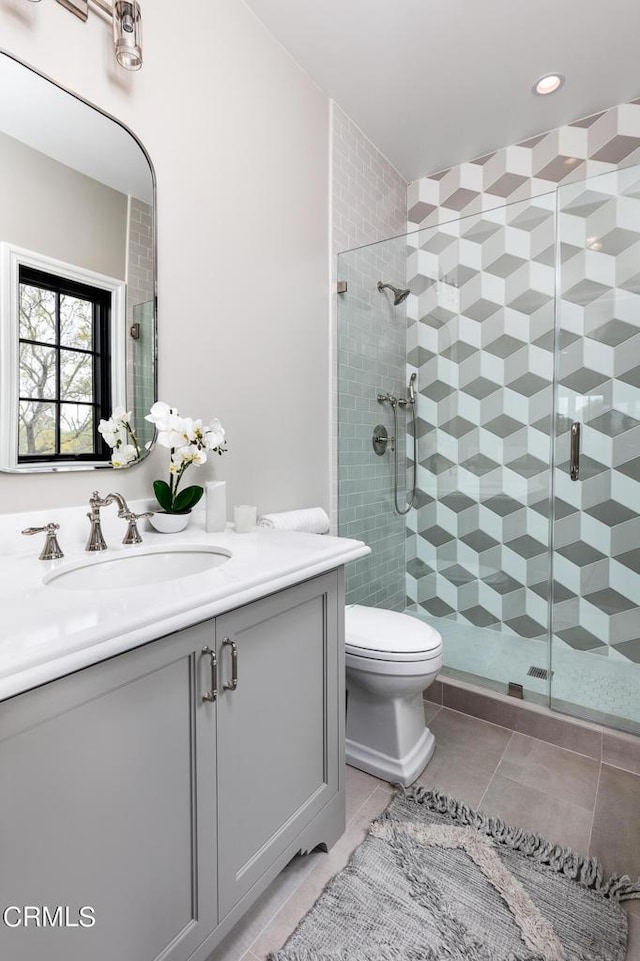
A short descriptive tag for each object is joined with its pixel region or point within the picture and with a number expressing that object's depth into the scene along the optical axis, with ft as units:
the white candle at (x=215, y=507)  4.65
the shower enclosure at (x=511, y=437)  7.02
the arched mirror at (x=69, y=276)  3.71
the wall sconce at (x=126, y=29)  4.00
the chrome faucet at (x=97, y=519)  3.90
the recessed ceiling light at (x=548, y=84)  6.77
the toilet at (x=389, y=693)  5.24
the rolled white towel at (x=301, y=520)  5.78
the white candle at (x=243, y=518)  4.59
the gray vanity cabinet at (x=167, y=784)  2.24
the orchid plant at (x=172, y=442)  4.37
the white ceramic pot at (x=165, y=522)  4.54
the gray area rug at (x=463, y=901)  3.58
